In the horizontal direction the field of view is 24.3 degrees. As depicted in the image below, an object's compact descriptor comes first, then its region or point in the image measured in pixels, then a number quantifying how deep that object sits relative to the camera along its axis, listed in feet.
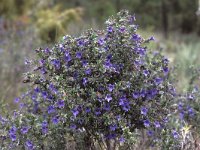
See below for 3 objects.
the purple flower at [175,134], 12.85
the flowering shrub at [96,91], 12.01
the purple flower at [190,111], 15.37
